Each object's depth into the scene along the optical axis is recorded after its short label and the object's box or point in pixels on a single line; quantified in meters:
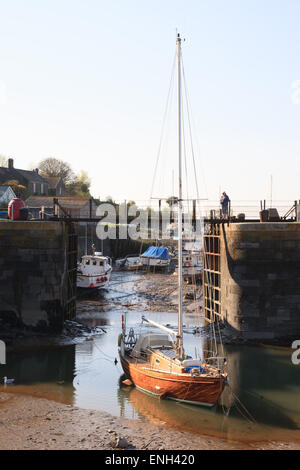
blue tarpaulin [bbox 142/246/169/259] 62.00
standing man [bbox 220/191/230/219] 30.31
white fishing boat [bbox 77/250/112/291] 43.97
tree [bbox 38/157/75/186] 108.25
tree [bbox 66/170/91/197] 112.62
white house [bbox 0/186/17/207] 71.25
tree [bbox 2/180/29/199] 77.12
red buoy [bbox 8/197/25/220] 29.80
